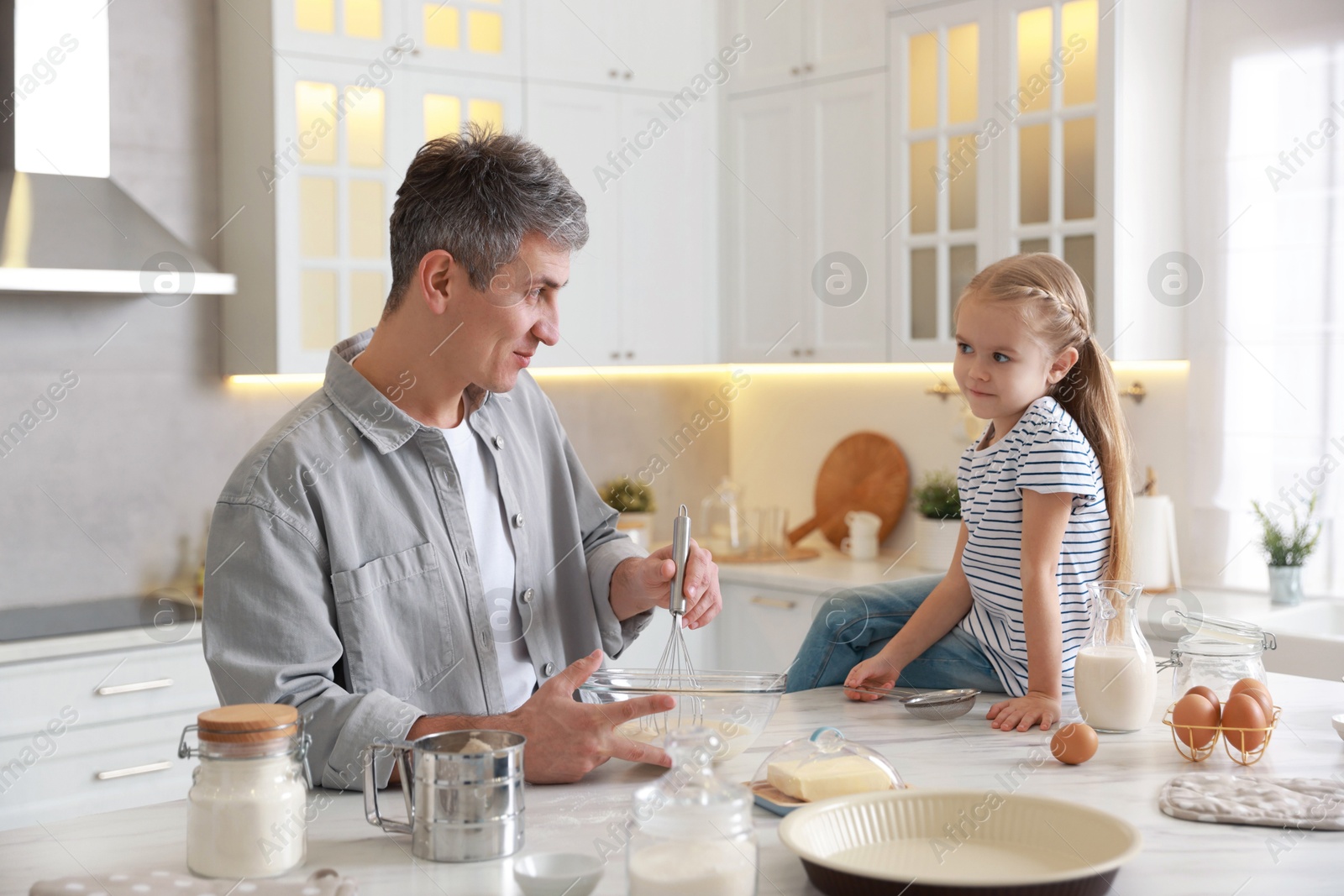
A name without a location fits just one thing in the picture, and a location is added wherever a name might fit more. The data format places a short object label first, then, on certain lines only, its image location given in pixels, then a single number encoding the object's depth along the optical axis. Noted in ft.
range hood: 8.32
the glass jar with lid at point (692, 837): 2.97
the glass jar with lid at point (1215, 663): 4.54
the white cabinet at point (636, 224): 11.43
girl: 5.16
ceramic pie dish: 3.09
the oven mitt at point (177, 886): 3.12
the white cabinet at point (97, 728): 8.36
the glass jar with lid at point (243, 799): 3.30
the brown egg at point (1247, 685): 4.34
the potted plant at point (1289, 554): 9.41
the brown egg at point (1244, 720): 4.20
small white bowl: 3.10
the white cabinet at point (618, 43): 11.17
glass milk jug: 4.59
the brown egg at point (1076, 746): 4.22
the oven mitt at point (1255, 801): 3.67
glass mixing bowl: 4.20
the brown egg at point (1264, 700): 4.26
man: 4.23
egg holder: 4.23
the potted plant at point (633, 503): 12.05
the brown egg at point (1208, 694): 4.30
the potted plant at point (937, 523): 11.05
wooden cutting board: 12.08
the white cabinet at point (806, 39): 11.16
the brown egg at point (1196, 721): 4.24
